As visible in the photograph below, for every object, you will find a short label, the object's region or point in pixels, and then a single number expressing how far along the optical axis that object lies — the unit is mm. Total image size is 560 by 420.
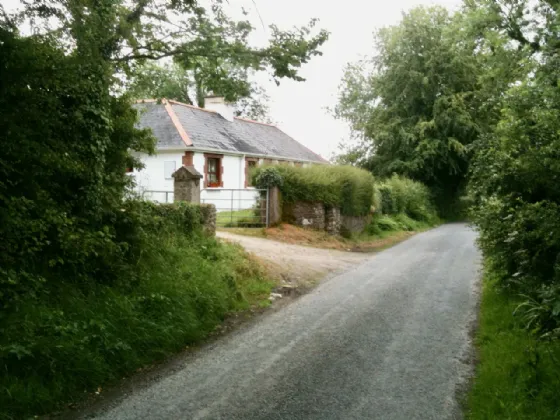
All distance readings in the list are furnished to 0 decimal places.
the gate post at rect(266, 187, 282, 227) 18500
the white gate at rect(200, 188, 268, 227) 18594
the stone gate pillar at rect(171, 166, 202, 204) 12137
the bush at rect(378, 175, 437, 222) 26391
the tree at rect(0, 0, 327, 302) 5691
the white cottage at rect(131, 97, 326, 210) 24641
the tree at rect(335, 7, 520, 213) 31859
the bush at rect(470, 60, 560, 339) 6598
